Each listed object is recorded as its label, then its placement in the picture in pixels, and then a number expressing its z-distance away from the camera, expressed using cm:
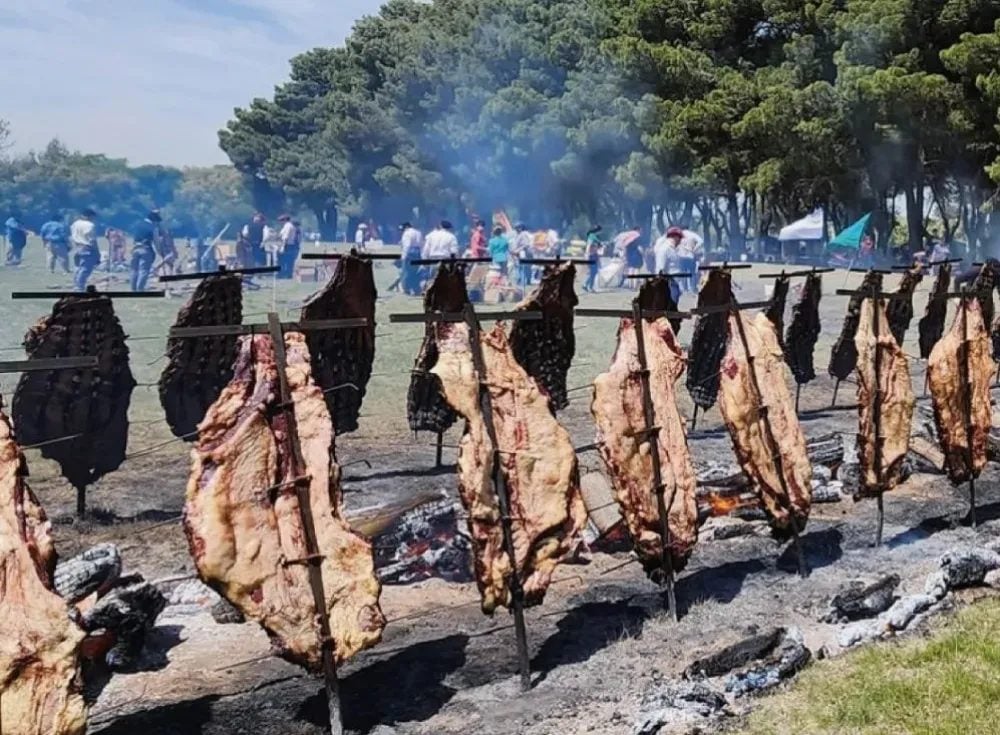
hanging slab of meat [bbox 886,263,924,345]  1505
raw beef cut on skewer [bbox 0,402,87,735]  443
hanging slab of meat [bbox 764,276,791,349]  1326
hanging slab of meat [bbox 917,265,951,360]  1636
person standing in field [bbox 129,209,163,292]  2536
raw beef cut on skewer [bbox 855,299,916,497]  928
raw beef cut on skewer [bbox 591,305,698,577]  744
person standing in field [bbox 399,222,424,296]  2650
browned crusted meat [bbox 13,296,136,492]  880
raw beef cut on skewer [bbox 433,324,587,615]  651
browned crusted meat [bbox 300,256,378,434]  987
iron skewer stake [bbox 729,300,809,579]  841
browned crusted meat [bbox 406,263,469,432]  1048
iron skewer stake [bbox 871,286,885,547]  926
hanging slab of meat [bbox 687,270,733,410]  1309
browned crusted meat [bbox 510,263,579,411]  1099
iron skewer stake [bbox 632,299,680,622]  746
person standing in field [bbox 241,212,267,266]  3108
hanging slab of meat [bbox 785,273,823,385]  1446
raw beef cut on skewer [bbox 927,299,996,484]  992
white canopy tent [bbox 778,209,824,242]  3766
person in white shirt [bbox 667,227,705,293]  2241
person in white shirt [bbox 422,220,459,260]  2311
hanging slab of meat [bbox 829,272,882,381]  1512
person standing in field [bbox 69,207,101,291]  2472
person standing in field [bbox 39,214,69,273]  2986
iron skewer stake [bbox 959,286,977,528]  996
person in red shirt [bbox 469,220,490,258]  2739
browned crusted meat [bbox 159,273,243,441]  939
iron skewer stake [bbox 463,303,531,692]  651
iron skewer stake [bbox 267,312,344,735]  559
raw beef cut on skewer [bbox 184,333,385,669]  546
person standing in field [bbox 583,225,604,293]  2972
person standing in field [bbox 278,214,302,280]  2892
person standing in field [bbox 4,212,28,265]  3112
